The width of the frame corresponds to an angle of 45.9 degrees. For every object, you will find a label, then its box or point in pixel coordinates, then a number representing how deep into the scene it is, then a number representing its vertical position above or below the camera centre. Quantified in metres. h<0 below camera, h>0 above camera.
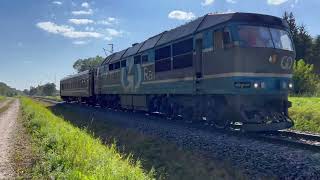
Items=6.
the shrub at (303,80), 34.22 +1.41
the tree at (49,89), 168.50 +3.54
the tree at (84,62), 147.40 +14.03
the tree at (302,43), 56.53 +7.81
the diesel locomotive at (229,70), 11.98 +0.90
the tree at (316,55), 58.75 +6.35
